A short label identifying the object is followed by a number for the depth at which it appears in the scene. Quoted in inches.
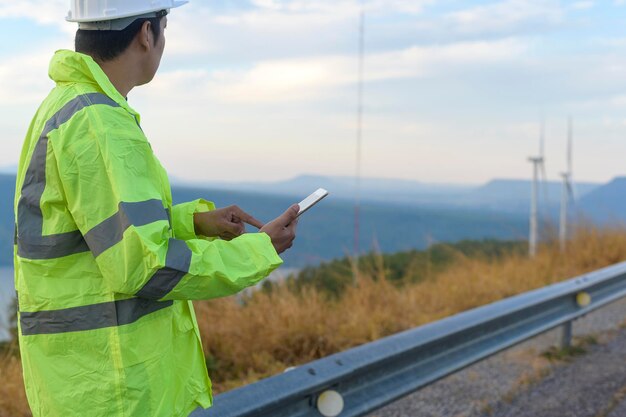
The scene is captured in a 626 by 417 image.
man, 76.7
